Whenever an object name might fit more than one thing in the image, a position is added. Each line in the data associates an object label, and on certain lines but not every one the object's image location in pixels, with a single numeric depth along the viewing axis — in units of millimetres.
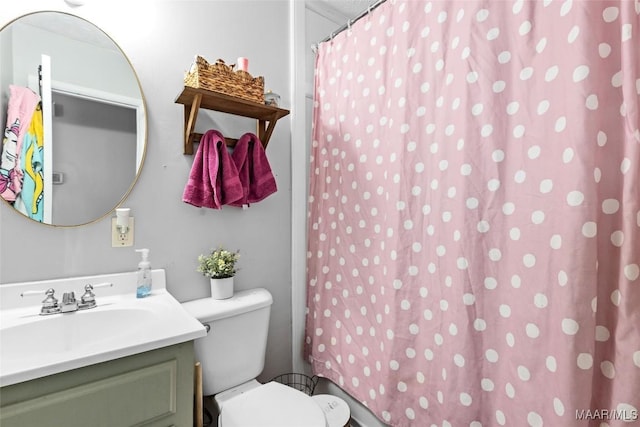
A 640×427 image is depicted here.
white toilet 1062
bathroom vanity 661
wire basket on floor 1644
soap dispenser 1148
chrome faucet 972
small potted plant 1302
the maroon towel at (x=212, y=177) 1259
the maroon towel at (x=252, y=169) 1381
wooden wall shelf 1176
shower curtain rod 1274
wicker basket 1150
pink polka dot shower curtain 704
